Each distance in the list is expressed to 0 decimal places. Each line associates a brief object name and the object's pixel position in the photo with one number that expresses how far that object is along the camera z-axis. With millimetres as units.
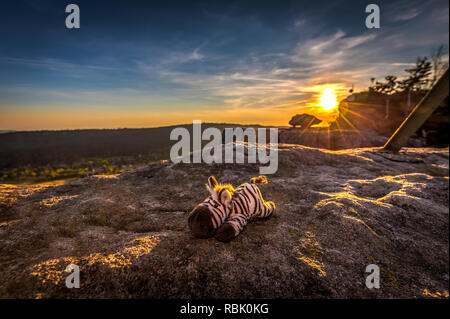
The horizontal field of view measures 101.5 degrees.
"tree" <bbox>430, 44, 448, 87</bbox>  24420
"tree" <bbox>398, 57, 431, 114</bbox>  27234
